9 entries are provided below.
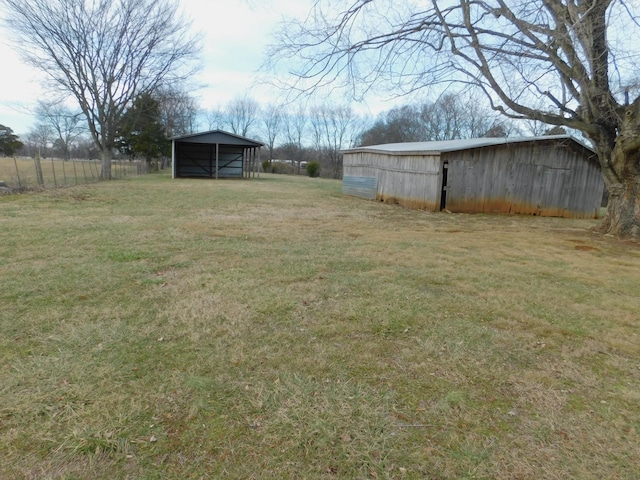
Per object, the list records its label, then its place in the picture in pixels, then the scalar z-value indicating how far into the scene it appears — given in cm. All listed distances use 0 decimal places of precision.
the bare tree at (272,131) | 5044
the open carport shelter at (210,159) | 2528
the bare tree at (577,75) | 687
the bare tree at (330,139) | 4578
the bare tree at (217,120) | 5250
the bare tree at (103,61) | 1866
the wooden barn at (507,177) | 1188
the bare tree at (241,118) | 5221
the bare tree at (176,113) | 2606
